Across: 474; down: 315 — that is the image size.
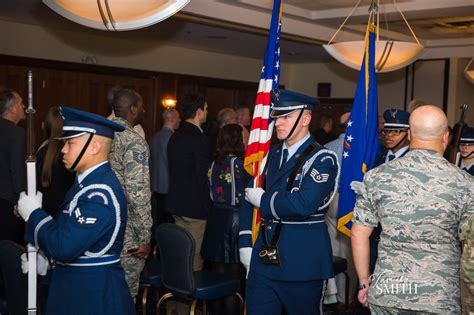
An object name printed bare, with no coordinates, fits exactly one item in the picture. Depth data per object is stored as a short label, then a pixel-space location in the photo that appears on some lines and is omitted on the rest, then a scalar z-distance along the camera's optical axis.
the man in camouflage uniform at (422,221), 2.44
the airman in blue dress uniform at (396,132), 4.12
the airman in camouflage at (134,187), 3.52
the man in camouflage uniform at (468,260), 2.16
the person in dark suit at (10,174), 4.37
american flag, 3.43
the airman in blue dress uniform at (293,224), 2.96
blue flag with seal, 3.73
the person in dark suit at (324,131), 7.55
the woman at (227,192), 4.64
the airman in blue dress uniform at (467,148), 4.28
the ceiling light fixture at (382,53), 5.45
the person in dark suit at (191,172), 4.75
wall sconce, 9.66
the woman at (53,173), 3.40
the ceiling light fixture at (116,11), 3.76
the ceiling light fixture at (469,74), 8.05
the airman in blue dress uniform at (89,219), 2.42
